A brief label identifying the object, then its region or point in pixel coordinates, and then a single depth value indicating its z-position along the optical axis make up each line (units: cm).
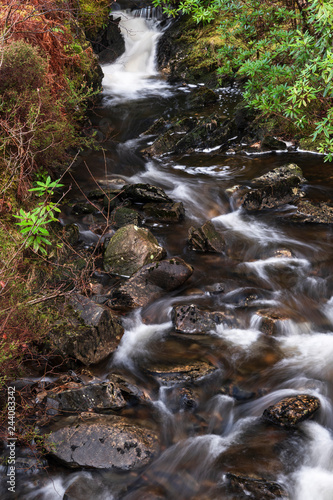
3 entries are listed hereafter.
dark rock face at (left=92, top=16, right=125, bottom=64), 1419
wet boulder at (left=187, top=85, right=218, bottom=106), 1177
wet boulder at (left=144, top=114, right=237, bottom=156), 955
